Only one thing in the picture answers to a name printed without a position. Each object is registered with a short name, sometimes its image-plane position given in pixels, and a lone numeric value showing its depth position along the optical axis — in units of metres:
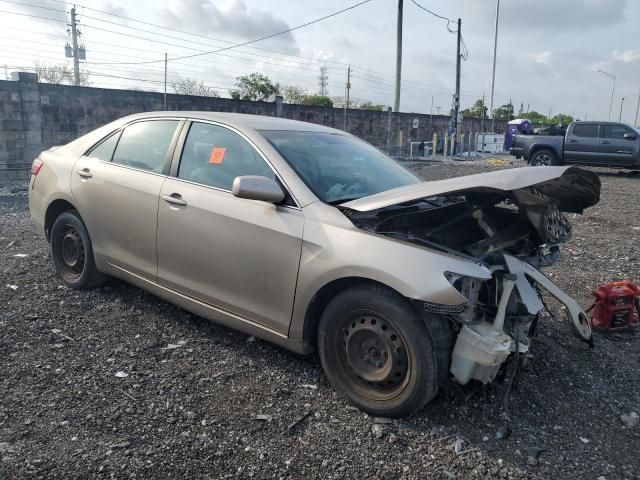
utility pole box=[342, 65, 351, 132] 24.12
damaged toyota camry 2.78
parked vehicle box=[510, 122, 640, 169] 17.30
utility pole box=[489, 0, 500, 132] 36.47
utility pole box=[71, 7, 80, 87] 30.06
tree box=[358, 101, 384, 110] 47.95
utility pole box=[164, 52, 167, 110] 17.31
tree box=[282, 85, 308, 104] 44.18
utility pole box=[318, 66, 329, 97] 58.91
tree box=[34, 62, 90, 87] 30.65
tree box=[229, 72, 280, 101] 33.66
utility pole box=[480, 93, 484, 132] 38.91
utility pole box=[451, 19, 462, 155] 27.98
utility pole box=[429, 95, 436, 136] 31.29
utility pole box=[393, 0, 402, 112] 27.56
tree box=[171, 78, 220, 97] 30.13
